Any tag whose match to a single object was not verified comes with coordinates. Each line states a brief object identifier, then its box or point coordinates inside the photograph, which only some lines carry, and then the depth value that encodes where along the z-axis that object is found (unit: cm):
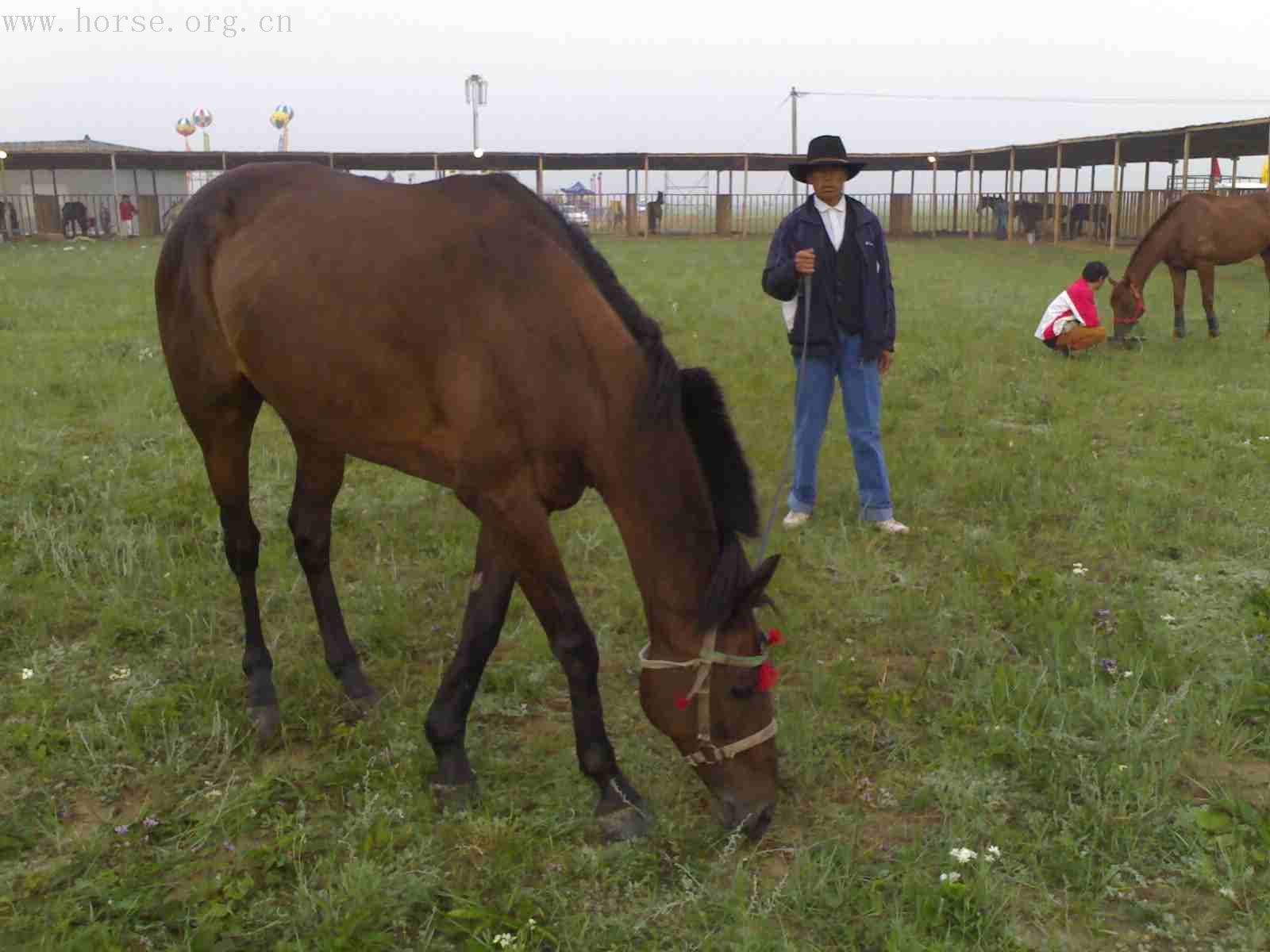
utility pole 5390
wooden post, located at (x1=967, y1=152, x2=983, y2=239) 3315
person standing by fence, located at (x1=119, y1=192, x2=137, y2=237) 3256
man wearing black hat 512
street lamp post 3725
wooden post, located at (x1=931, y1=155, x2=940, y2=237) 3366
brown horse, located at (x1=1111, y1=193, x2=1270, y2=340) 1152
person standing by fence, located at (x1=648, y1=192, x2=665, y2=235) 3341
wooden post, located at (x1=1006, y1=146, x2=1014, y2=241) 2931
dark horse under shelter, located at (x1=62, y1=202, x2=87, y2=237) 3116
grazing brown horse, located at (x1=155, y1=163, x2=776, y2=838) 272
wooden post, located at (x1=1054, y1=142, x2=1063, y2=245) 2615
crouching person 950
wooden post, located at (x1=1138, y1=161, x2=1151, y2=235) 2567
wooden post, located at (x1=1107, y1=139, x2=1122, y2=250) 2412
